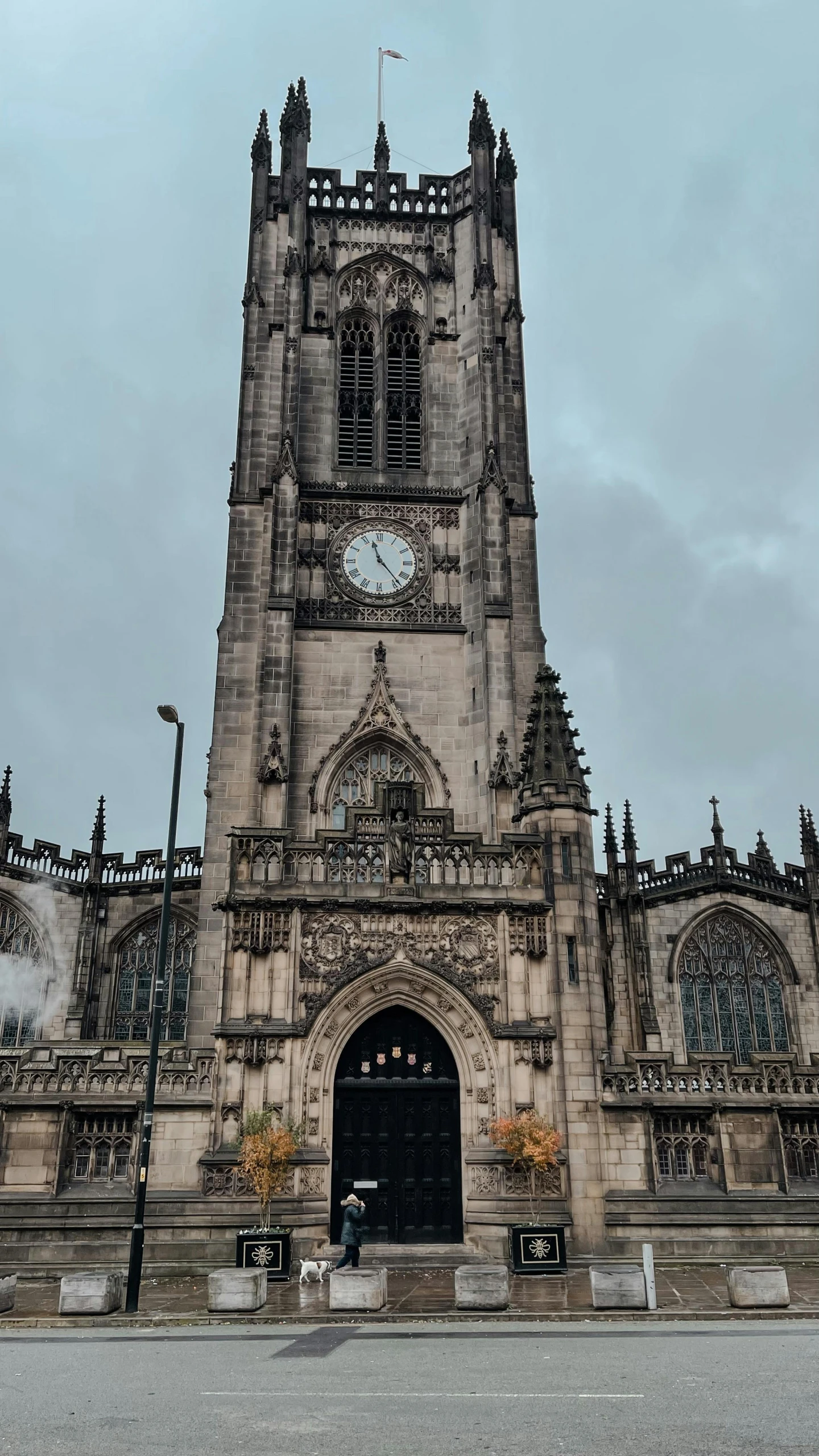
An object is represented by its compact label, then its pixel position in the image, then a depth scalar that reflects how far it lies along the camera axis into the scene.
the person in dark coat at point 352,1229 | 19.20
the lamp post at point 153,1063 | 16.72
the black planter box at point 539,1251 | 20.22
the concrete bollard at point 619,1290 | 15.84
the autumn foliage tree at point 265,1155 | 20.92
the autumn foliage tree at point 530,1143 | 21.44
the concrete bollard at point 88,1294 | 16.05
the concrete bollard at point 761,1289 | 15.78
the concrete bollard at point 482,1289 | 15.96
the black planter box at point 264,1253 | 19.97
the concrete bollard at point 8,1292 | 16.17
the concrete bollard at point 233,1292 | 16.23
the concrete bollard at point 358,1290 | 16.09
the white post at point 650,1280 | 15.79
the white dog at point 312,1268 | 19.77
